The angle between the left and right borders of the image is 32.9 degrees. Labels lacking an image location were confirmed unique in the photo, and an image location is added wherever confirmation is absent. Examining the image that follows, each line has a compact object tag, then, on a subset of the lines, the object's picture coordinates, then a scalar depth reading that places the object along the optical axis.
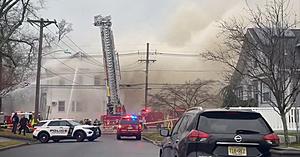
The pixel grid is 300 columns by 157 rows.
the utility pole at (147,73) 55.92
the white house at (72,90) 63.19
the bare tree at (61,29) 33.31
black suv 8.12
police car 32.19
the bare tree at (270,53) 19.33
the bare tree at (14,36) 24.67
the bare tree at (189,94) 55.44
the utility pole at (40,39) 35.56
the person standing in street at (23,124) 36.41
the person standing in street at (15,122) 37.73
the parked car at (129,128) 36.72
